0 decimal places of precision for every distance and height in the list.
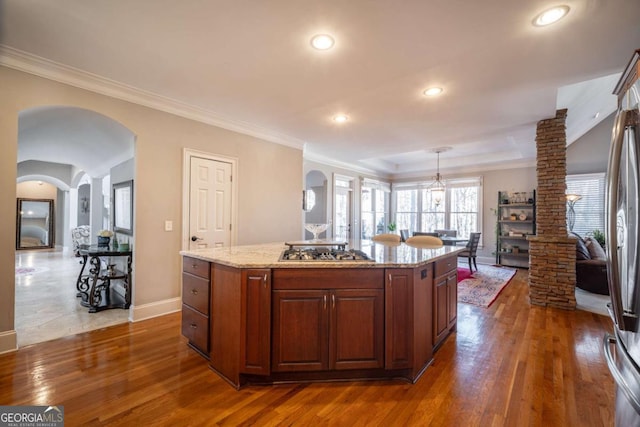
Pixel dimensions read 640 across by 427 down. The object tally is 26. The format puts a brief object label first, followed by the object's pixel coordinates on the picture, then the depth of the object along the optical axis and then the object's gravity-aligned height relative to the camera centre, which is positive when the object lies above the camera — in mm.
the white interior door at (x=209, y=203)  3822 +151
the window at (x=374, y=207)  8390 +273
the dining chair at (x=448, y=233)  7410 -433
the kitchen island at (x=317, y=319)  2039 -773
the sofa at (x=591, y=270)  4508 -842
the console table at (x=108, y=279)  3725 -916
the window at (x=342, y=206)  7403 +266
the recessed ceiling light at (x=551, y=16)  1922 +1431
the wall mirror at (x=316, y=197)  7420 +513
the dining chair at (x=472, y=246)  5980 -624
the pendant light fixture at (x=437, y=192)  6669 +604
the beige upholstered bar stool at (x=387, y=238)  3811 -307
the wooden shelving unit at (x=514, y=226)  6875 -216
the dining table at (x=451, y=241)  6375 -558
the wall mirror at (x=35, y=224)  9914 -435
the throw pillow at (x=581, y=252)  4750 -579
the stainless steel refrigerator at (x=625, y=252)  984 -126
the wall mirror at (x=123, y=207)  4078 +92
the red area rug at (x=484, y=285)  4254 -1228
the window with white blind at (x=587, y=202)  6422 +377
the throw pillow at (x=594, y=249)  4937 -565
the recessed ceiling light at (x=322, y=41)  2259 +1435
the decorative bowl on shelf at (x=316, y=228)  3000 -137
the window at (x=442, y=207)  7871 +284
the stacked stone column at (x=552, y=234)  3867 -232
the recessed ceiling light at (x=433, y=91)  3168 +1449
